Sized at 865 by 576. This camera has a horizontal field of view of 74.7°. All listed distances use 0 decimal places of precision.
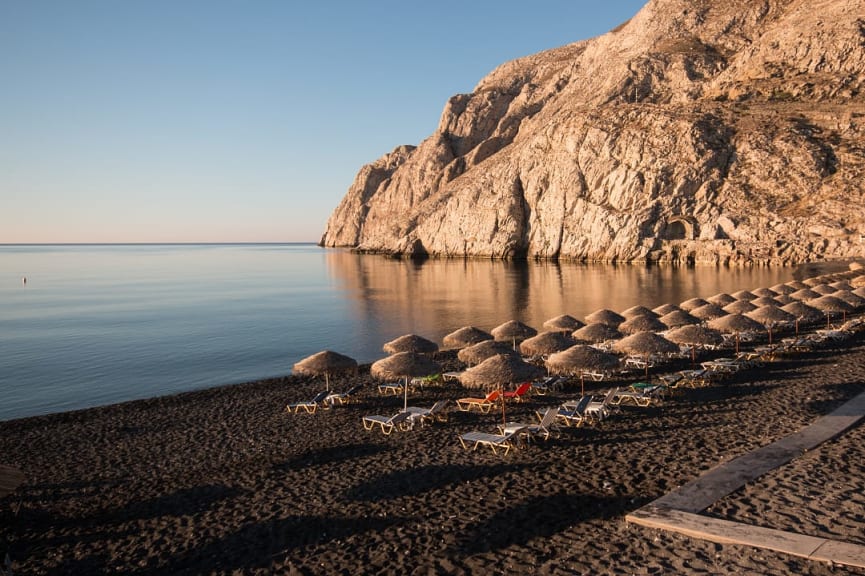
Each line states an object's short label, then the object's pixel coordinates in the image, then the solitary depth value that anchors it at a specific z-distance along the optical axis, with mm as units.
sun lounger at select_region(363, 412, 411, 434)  14838
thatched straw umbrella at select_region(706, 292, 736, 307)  27578
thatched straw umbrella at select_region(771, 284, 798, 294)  30550
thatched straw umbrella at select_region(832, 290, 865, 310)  27611
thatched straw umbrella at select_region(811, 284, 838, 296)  29703
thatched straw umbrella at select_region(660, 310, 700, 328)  23088
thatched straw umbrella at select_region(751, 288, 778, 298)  29103
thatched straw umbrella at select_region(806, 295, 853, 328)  25688
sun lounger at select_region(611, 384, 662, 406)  16203
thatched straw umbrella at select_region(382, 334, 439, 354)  19562
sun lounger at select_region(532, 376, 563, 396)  18484
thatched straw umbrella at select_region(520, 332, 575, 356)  18812
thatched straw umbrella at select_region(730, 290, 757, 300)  28825
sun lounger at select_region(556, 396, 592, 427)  14346
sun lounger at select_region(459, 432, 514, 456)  12672
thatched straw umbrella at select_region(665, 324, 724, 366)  19234
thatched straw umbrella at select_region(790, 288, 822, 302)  29116
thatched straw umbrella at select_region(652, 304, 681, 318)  25639
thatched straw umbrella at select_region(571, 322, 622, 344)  20562
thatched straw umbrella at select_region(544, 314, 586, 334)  23250
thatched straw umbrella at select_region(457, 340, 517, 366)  18083
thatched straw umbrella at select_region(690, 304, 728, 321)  23938
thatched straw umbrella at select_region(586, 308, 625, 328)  24000
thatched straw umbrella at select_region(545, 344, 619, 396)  16078
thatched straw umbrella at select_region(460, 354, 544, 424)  14938
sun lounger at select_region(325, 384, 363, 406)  18094
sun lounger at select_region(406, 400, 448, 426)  15242
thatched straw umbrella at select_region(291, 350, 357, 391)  17625
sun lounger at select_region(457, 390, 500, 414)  16125
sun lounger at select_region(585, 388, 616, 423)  14767
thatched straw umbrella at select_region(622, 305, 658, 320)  23450
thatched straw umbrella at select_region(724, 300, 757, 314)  25688
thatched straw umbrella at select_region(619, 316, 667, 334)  22000
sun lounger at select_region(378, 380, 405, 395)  19469
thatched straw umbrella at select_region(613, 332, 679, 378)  17953
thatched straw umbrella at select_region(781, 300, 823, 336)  23562
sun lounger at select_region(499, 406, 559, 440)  13062
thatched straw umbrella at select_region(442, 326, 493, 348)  21219
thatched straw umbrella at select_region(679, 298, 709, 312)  26564
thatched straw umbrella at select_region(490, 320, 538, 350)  23000
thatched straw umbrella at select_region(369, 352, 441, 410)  16031
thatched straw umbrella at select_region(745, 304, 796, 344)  22531
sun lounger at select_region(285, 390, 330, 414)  17844
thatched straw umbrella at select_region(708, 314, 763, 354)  20875
